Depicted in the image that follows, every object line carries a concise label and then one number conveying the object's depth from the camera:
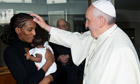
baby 1.99
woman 1.67
